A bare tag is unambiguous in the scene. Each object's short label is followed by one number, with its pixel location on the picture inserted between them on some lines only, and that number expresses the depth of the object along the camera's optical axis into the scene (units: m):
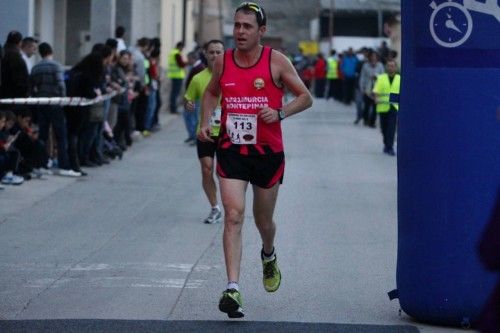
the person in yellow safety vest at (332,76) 54.66
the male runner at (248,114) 8.65
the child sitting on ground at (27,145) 17.56
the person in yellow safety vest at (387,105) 25.36
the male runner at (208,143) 13.38
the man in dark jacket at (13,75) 17.95
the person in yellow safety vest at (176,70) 34.38
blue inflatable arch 7.94
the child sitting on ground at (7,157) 16.61
